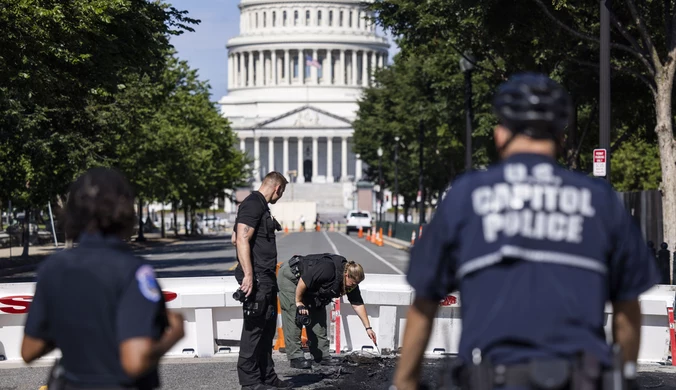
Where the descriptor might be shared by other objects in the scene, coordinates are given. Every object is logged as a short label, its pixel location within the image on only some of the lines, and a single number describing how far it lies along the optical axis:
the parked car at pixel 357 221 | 85.69
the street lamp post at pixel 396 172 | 70.34
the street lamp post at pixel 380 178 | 86.85
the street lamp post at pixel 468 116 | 33.59
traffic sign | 22.06
